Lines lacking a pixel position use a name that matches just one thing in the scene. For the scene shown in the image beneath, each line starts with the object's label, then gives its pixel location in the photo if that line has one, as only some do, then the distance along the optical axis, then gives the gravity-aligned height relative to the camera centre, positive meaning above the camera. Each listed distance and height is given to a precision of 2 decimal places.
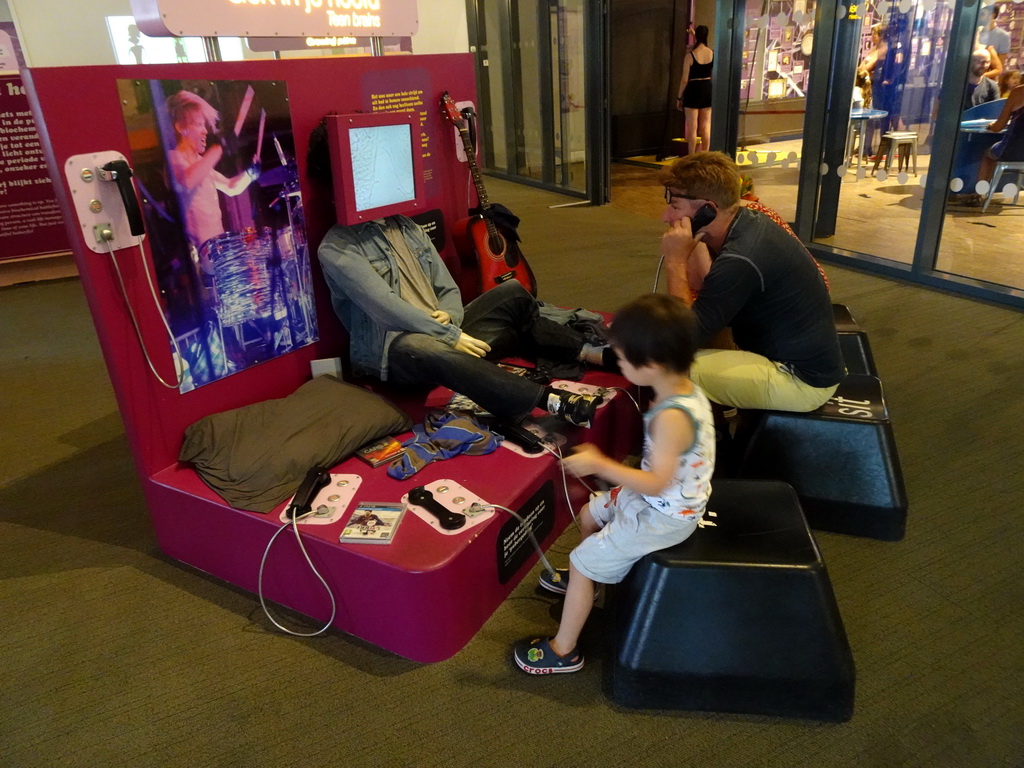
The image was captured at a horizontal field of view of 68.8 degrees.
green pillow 2.03 -0.92
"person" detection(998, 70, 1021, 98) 3.72 -0.14
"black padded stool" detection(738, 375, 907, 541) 2.14 -1.09
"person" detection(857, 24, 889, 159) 4.38 -0.05
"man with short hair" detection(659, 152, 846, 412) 2.13 -0.64
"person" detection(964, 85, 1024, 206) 3.82 -0.42
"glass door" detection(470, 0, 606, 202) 6.70 -0.10
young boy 1.43 -0.71
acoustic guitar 3.16 -0.64
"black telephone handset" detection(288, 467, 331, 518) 1.93 -0.98
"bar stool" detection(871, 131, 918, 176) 4.33 -0.48
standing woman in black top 6.91 -0.16
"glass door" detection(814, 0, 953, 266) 4.16 -0.37
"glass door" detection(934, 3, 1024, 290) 3.72 -0.63
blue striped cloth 2.14 -0.99
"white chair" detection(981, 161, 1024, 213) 3.92 -0.59
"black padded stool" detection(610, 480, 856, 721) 1.56 -1.11
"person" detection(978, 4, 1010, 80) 3.66 +0.07
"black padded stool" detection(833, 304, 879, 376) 2.68 -0.99
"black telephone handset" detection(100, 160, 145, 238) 1.84 -0.17
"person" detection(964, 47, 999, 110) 3.76 -0.14
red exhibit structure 1.77 -1.02
